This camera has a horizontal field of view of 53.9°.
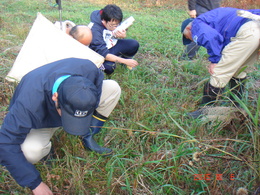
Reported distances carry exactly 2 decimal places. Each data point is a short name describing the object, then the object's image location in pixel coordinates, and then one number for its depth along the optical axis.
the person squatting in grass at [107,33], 3.06
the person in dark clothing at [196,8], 3.94
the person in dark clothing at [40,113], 1.46
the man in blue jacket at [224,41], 2.08
